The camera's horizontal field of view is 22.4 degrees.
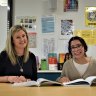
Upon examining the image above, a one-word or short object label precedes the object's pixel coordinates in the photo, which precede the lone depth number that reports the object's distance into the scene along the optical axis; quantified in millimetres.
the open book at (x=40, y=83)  1813
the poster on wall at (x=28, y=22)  3715
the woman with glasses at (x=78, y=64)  2375
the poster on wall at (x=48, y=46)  3683
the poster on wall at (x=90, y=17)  3662
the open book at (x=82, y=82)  1865
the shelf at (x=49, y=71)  3289
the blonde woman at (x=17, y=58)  2322
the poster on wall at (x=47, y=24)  3689
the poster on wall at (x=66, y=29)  3680
